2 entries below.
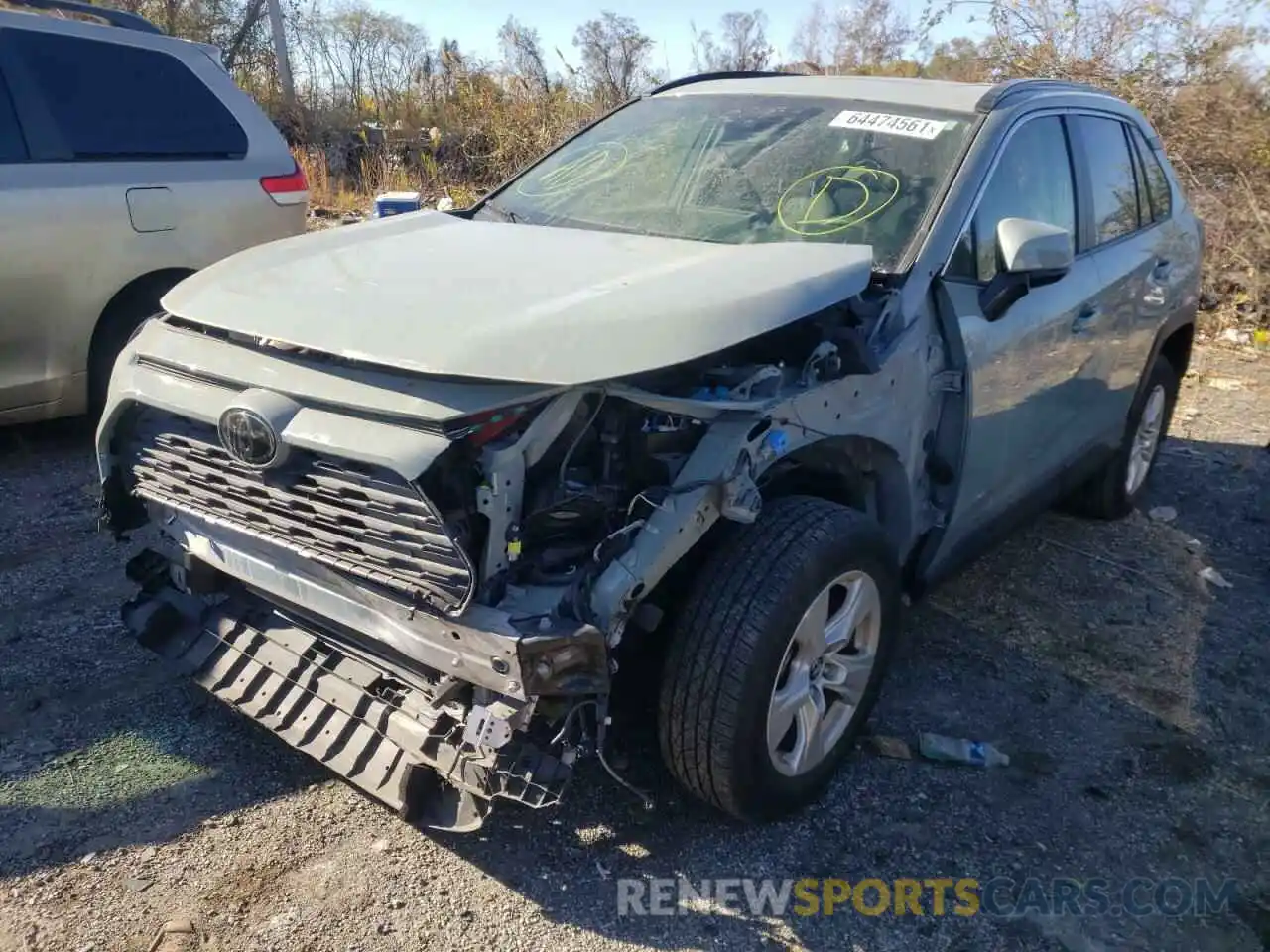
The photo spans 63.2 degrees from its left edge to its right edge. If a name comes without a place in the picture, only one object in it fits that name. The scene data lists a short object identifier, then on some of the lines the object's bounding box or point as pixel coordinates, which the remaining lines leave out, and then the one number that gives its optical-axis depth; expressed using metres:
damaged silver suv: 2.20
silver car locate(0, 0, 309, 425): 4.64
